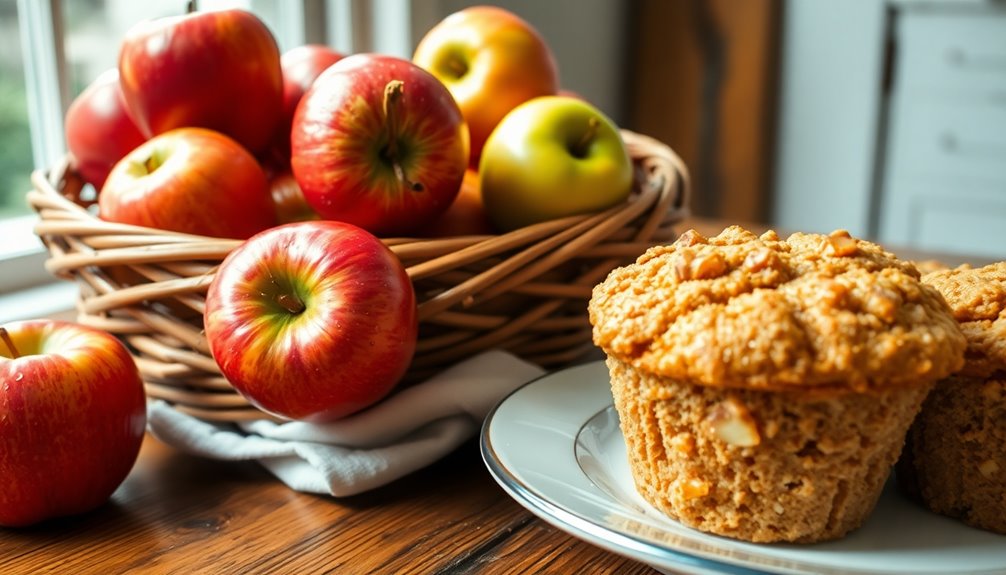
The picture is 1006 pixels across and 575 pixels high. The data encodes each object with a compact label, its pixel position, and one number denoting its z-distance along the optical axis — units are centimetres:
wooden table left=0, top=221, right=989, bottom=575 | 69
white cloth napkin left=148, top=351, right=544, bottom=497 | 79
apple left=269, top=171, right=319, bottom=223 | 96
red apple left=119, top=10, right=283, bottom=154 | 96
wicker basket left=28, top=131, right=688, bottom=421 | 82
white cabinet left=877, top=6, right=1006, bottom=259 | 258
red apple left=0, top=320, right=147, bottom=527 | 71
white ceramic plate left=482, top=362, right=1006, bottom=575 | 59
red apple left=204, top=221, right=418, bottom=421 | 74
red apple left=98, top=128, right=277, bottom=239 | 87
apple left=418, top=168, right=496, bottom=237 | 94
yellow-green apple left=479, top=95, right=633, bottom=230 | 93
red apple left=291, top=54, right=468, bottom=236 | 85
